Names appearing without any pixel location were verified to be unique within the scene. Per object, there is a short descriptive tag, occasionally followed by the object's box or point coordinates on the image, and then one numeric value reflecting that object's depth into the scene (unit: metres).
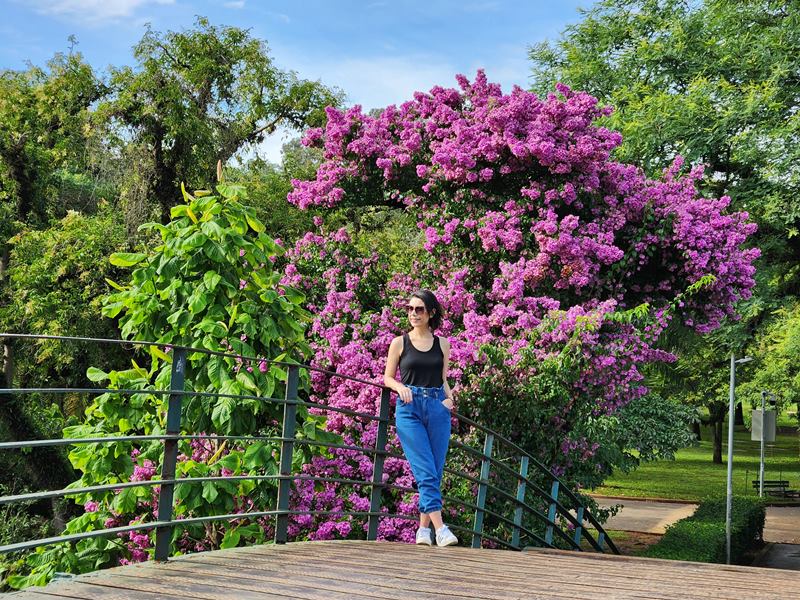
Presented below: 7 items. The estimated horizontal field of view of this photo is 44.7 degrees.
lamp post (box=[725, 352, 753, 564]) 17.00
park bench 32.91
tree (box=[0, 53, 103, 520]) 21.38
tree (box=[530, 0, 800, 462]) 21.06
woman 6.66
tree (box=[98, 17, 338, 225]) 20.42
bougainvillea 11.55
